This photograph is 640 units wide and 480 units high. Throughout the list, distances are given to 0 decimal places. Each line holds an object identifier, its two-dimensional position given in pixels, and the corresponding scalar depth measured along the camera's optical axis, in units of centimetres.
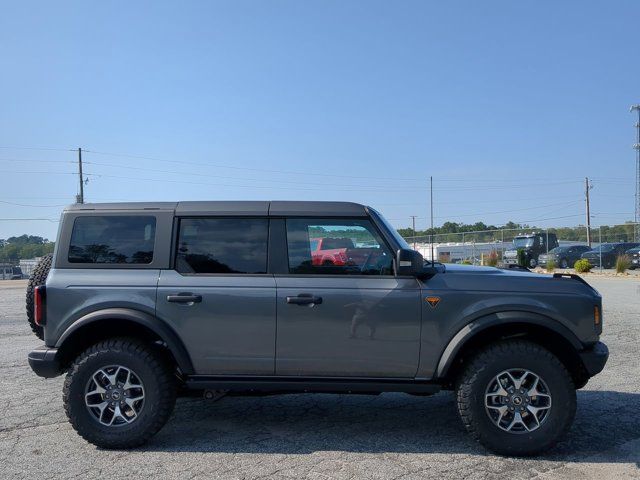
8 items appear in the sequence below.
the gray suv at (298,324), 450
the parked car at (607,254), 3142
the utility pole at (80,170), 6035
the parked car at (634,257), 2955
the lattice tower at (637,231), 3853
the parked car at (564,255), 3266
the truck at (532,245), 3328
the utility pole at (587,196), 5674
